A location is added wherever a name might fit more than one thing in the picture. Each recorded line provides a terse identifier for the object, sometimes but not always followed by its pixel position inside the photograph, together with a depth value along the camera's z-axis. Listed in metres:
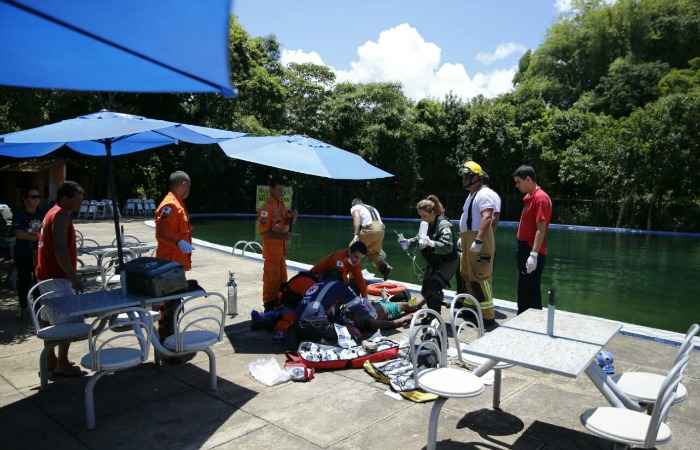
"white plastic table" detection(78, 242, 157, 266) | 6.96
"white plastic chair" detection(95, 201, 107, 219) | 19.61
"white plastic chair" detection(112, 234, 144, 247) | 8.13
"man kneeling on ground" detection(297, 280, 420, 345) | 4.40
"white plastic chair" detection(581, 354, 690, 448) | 2.19
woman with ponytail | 5.08
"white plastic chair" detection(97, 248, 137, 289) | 5.82
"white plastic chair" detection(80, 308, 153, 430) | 3.00
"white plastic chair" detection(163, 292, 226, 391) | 3.42
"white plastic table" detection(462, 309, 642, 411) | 2.54
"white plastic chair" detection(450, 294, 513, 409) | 3.27
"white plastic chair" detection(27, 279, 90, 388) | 3.46
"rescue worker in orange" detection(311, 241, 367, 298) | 4.76
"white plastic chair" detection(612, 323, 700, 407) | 2.46
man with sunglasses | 5.35
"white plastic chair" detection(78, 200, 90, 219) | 19.34
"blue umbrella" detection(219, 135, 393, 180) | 4.68
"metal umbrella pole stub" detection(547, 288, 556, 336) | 2.97
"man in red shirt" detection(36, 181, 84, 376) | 3.72
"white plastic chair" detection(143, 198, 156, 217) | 21.55
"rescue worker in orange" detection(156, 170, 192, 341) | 4.34
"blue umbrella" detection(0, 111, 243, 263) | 4.04
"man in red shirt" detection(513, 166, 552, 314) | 4.68
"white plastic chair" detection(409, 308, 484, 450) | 2.60
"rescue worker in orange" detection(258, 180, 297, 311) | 5.27
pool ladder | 10.03
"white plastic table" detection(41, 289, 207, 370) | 3.26
